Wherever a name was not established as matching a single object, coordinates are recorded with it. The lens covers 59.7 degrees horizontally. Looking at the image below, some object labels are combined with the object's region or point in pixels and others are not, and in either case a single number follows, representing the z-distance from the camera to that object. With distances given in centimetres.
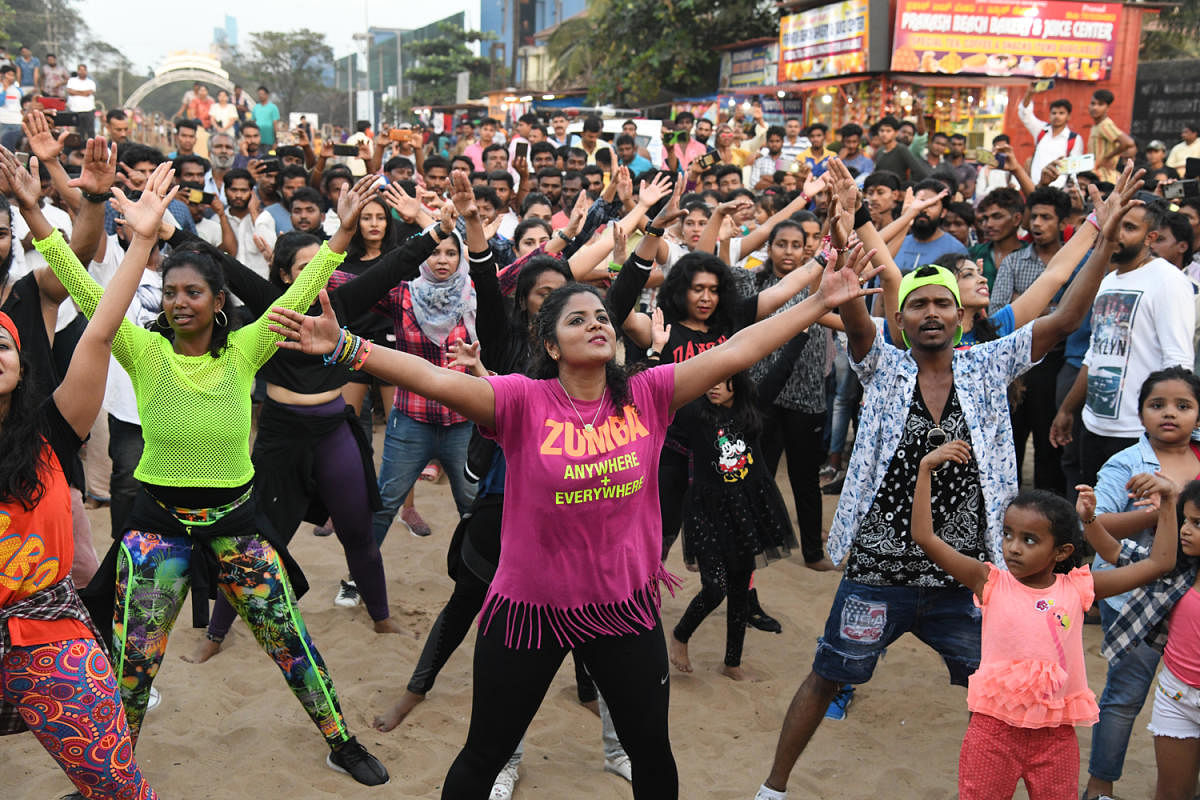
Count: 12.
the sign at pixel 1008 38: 1997
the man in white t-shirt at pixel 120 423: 557
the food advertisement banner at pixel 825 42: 2045
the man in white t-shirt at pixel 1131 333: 526
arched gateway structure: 4178
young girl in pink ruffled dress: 321
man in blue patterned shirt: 370
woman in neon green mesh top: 379
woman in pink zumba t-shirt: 310
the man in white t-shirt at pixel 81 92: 1770
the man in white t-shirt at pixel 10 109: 1355
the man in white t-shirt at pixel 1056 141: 1076
